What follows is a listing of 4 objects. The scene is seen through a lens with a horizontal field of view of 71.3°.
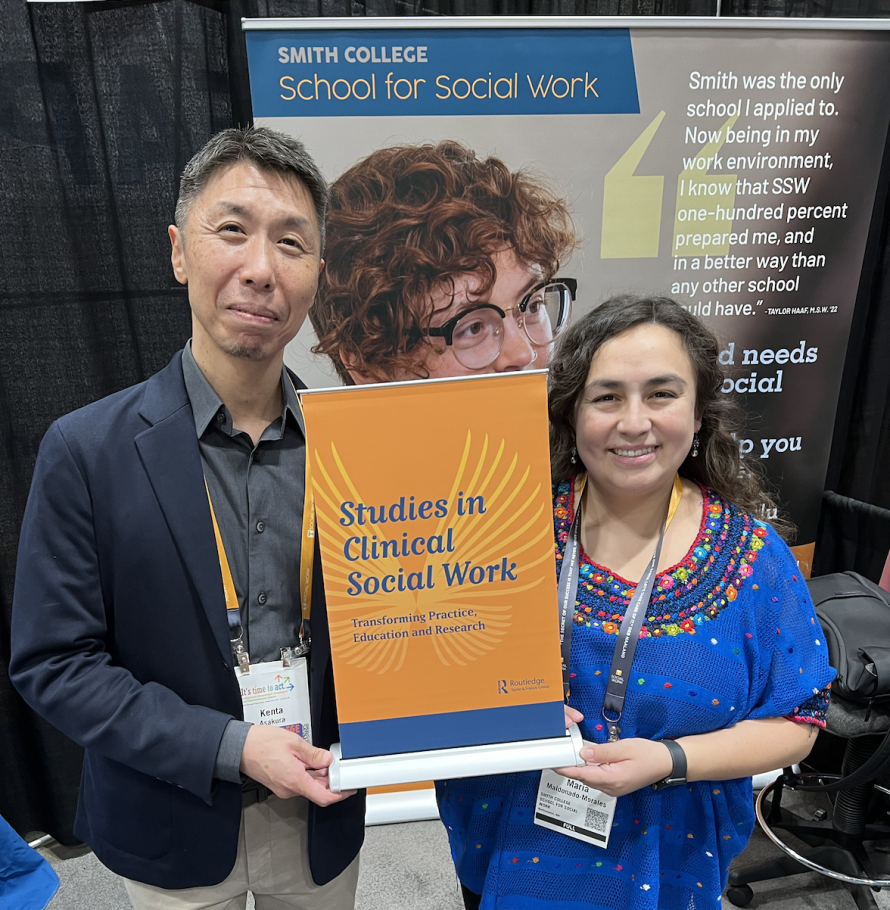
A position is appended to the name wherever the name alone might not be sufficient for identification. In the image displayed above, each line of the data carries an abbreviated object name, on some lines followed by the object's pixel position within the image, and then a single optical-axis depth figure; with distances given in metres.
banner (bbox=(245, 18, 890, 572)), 1.97
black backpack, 1.79
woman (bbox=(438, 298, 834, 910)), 1.05
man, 0.97
